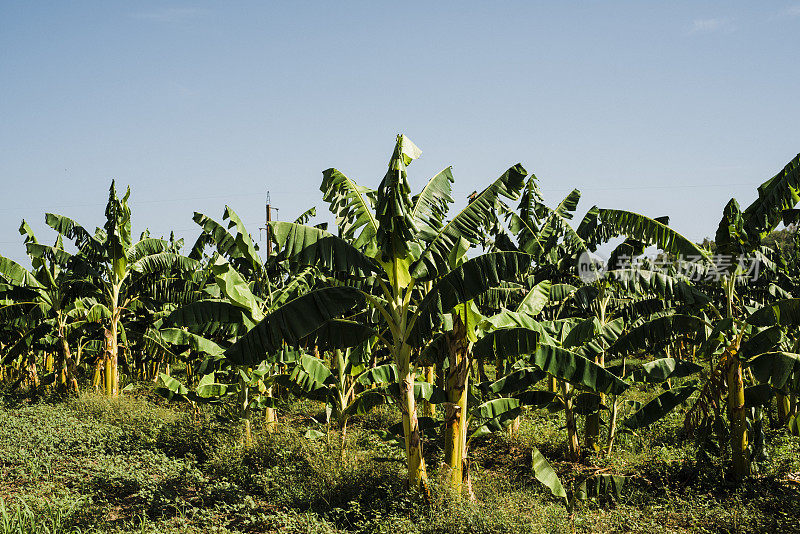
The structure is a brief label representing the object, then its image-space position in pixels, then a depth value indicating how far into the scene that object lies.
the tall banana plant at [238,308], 8.59
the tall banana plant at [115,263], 14.14
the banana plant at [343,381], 9.73
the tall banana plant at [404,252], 6.89
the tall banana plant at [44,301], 14.82
